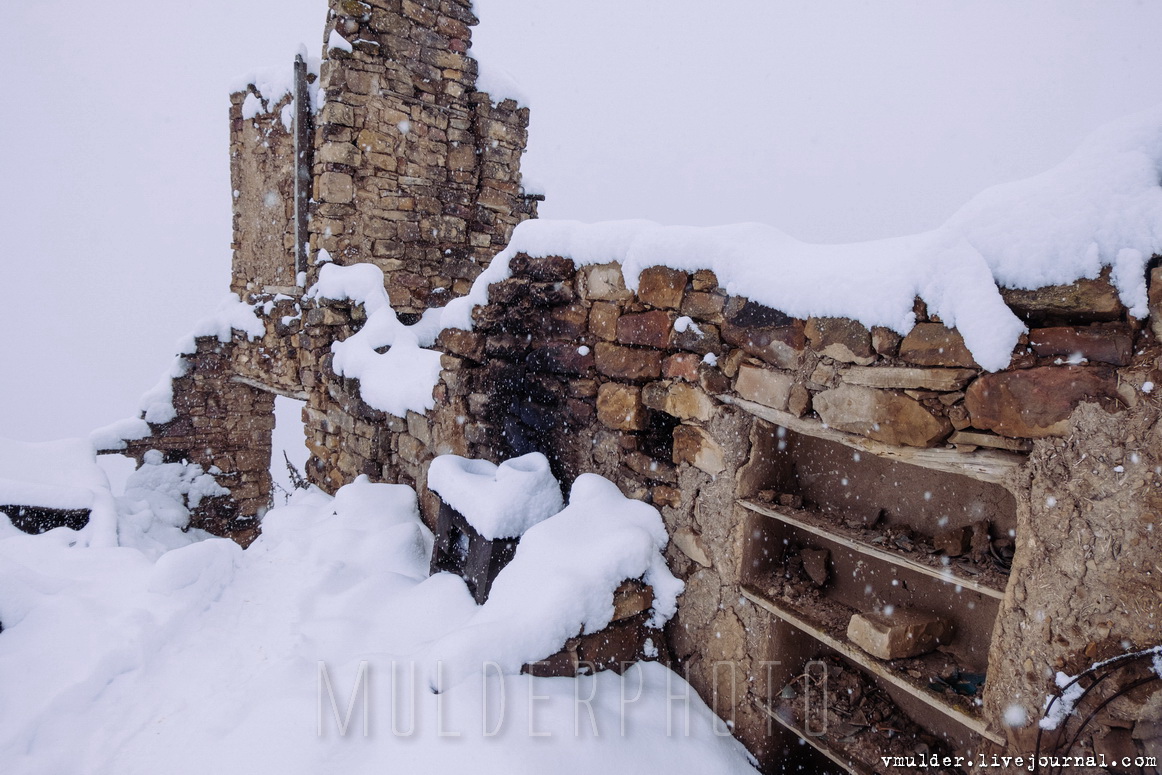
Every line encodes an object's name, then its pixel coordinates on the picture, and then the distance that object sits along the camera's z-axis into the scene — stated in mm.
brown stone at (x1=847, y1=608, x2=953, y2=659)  1658
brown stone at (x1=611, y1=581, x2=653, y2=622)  2170
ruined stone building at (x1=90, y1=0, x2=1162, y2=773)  1239
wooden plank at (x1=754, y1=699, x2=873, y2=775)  1750
